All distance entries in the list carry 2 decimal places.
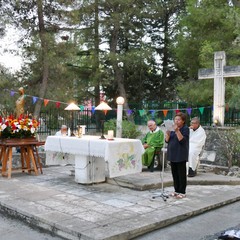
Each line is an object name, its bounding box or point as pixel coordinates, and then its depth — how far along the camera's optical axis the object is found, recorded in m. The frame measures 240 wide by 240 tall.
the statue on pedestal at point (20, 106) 9.15
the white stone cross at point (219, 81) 9.70
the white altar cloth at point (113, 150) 5.97
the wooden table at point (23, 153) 7.29
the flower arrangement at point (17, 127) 7.33
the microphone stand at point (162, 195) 5.59
